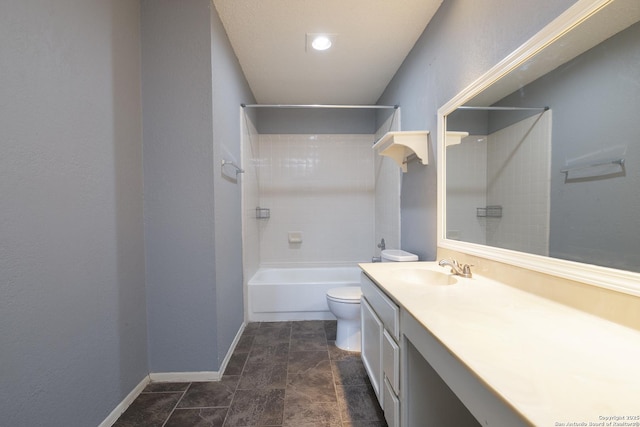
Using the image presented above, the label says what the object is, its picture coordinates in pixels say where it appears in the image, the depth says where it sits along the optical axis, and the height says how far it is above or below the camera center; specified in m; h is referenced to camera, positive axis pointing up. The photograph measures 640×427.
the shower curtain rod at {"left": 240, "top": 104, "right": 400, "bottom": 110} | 2.37 +0.95
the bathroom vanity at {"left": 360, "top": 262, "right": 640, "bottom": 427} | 0.48 -0.37
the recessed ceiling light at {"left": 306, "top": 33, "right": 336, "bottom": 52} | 1.94 +1.32
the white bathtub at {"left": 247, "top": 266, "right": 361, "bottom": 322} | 2.61 -0.98
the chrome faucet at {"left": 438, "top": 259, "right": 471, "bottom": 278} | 1.35 -0.34
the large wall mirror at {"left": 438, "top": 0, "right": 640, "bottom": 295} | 0.74 +0.21
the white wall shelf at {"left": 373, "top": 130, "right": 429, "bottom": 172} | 1.80 +0.47
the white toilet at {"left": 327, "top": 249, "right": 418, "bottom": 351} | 2.00 -0.86
